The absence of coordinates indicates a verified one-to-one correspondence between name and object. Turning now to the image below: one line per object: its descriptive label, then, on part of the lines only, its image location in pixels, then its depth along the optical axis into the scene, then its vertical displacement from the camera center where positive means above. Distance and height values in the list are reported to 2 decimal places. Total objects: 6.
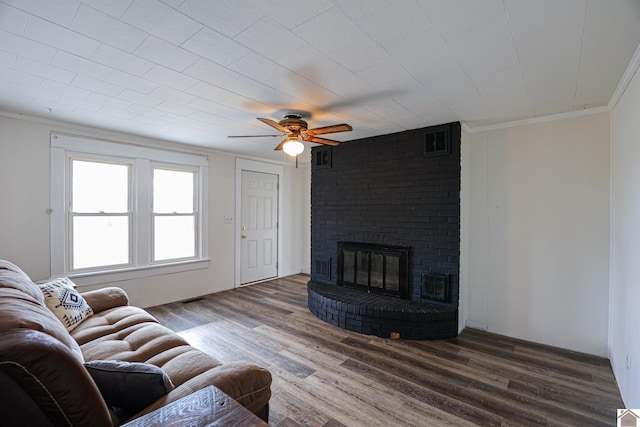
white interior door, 5.43 -0.31
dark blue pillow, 1.18 -0.72
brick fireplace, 3.32 -0.27
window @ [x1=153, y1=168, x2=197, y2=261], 4.36 -0.07
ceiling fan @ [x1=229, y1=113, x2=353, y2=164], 2.85 +0.80
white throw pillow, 2.19 -0.74
